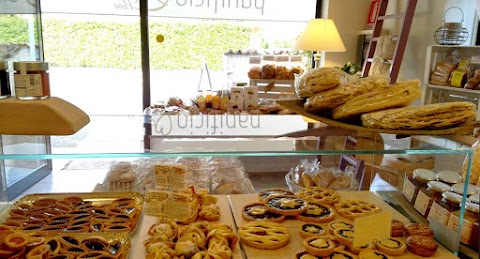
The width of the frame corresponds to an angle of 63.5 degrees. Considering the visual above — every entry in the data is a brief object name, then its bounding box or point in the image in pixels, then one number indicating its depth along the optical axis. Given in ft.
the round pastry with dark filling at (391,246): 3.79
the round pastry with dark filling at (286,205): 4.43
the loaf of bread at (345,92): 3.75
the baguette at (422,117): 3.50
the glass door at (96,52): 14.97
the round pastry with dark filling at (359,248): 3.78
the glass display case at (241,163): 3.68
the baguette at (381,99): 3.64
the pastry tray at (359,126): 3.51
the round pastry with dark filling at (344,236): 3.84
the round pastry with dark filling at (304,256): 3.65
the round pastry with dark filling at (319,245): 3.69
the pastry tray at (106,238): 3.63
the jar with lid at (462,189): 3.94
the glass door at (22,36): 8.21
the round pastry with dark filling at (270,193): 4.83
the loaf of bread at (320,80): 3.80
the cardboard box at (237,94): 12.56
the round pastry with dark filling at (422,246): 3.83
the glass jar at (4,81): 3.67
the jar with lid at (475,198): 3.88
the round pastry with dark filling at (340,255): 3.69
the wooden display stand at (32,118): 3.59
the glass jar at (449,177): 4.18
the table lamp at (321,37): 13.28
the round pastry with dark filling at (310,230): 4.06
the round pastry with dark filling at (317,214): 4.39
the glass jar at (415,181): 4.28
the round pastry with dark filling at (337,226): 4.11
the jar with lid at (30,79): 3.55
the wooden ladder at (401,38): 11.62
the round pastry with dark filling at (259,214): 4.34
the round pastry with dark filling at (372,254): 3.67
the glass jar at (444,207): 3.89
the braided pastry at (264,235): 3.84
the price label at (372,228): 3.64
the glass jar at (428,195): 4.09
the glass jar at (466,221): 3.82
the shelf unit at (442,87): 9.72
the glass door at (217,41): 15.30
